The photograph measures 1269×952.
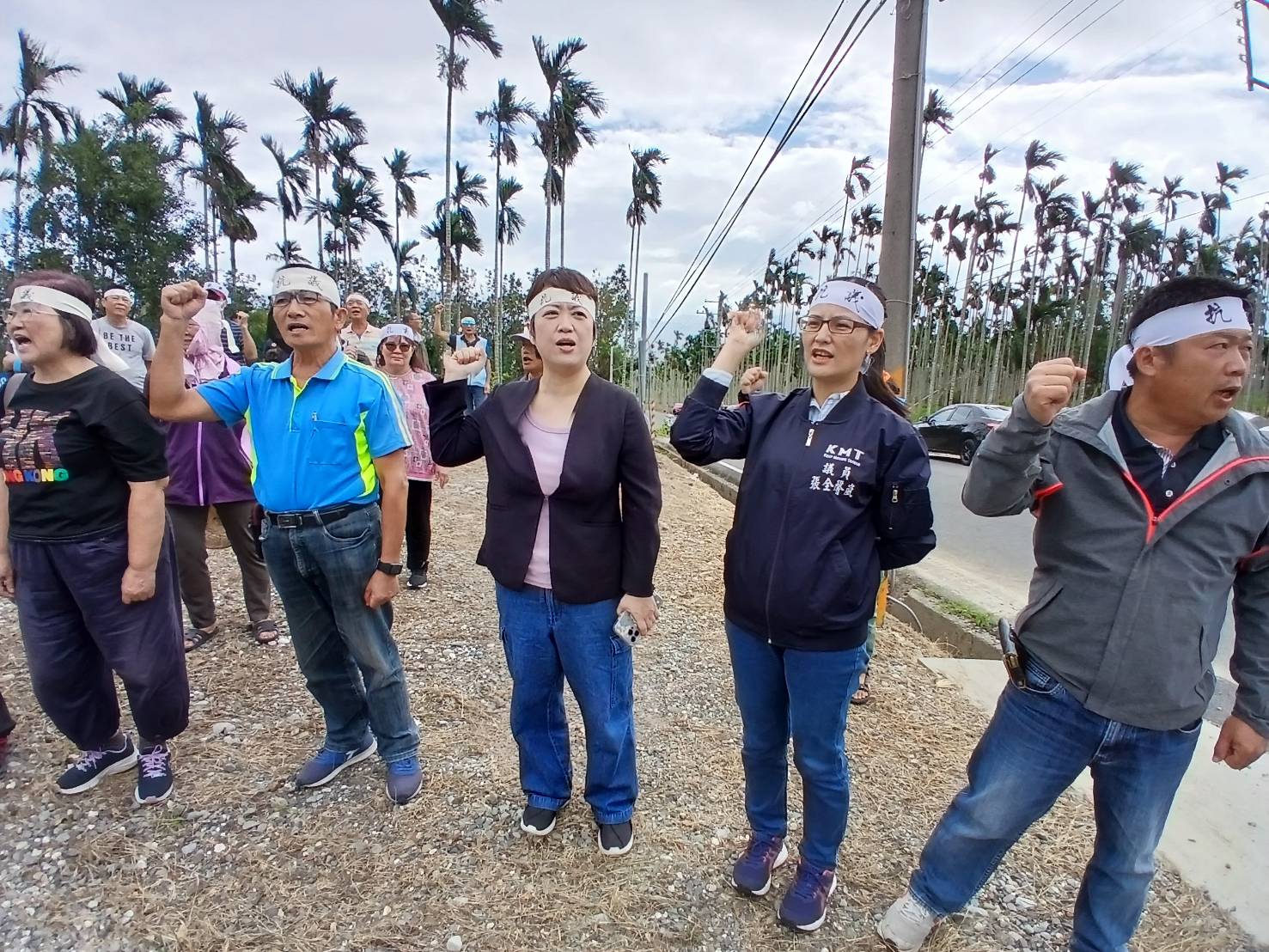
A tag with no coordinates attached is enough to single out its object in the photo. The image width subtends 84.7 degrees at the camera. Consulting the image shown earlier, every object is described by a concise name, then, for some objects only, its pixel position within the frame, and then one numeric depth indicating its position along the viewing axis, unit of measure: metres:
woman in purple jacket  3.68
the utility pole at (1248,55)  10.82
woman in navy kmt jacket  1.88
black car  14.61
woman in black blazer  2.15
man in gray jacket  1.57
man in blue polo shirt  2.35
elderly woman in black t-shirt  2.30
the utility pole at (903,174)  4.16
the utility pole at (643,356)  16.22
